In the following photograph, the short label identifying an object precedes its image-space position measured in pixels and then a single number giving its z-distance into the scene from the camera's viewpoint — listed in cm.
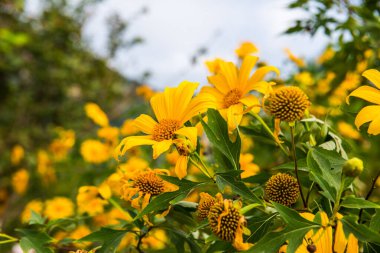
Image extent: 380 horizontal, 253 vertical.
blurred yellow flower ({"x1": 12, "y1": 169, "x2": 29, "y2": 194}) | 338
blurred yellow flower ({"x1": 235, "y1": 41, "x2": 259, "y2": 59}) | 123
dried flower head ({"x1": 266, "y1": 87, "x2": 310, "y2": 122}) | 68
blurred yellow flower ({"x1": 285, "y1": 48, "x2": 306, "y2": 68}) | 196
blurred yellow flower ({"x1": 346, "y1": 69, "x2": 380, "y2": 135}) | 62
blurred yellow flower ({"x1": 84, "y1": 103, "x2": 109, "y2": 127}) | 170
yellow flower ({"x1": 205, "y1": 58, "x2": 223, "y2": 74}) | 110
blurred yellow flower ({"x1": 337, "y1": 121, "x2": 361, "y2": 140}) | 195
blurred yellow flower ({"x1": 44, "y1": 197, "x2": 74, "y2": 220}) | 187
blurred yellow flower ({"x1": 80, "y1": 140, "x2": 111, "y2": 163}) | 206
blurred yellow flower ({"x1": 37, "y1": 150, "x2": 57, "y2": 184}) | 316
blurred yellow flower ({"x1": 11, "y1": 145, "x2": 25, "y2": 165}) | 425
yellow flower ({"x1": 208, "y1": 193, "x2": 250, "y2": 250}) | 57
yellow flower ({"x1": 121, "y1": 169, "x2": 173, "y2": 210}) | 78
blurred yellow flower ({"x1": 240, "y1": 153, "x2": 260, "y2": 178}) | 108
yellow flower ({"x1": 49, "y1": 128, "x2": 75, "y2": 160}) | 284
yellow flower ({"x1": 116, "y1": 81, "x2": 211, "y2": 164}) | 73
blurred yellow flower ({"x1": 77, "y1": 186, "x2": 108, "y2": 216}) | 104
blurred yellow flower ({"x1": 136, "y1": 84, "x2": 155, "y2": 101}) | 212
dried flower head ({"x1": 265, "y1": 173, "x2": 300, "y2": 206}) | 69
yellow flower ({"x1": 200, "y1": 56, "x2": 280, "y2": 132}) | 78
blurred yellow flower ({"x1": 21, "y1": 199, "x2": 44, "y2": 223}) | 198
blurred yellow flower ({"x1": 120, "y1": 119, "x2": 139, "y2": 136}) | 176
